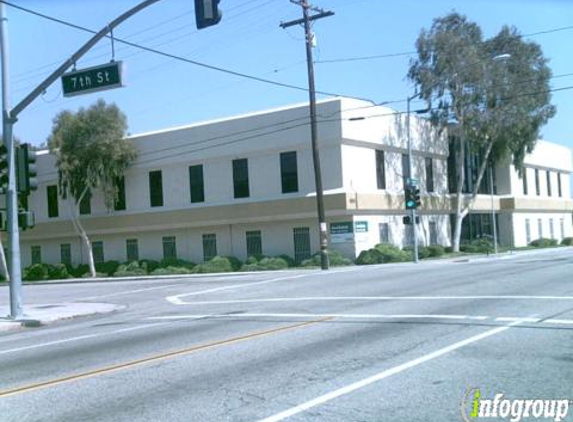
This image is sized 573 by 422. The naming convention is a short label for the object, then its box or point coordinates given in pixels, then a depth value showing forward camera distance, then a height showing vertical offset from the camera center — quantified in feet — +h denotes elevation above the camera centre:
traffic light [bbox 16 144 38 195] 60.39 +6.67
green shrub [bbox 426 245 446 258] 140.15 -5.72
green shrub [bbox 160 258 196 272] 139.60 -5.24
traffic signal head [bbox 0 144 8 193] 60.18 +6.71
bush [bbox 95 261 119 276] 149.85 -5.67
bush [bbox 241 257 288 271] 123.65 -5.90
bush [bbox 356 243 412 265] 123.03 -5.41
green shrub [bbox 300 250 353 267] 122.42 -5.69
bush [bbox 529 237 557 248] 182.56 -7.10
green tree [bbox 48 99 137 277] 140.15 +19.08
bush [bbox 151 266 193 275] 131.54 -6.37
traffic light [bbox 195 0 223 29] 45.39 +14.39
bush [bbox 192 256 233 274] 127.13 -5.79
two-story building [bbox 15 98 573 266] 128.77 +8.30
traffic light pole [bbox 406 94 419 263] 119.85 +1.61
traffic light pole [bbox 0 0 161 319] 59.82 +5.23
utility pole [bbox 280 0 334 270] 113.19 +18.39
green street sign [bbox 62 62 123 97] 54.44 +12.88
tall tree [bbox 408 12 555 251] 139.95 +28.12
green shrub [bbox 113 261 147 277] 141.69 -6.18
